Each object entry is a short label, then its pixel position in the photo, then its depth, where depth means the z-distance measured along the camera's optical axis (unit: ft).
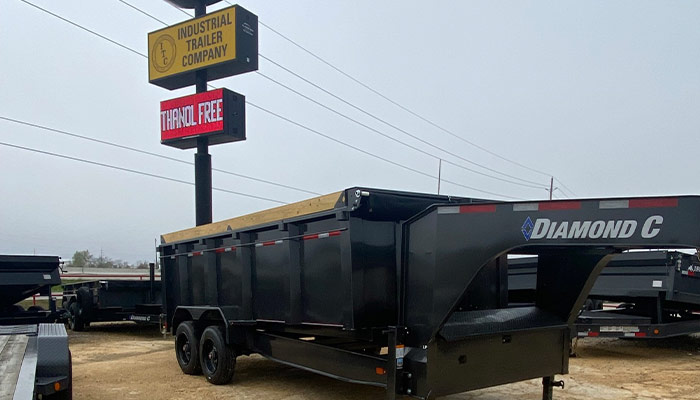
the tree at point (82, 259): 199.99
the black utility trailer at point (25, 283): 37.19
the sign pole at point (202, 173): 62.24
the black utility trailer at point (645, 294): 31.99
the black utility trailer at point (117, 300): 47.03
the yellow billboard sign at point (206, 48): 60.34
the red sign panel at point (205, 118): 61.05
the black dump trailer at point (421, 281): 13.94
